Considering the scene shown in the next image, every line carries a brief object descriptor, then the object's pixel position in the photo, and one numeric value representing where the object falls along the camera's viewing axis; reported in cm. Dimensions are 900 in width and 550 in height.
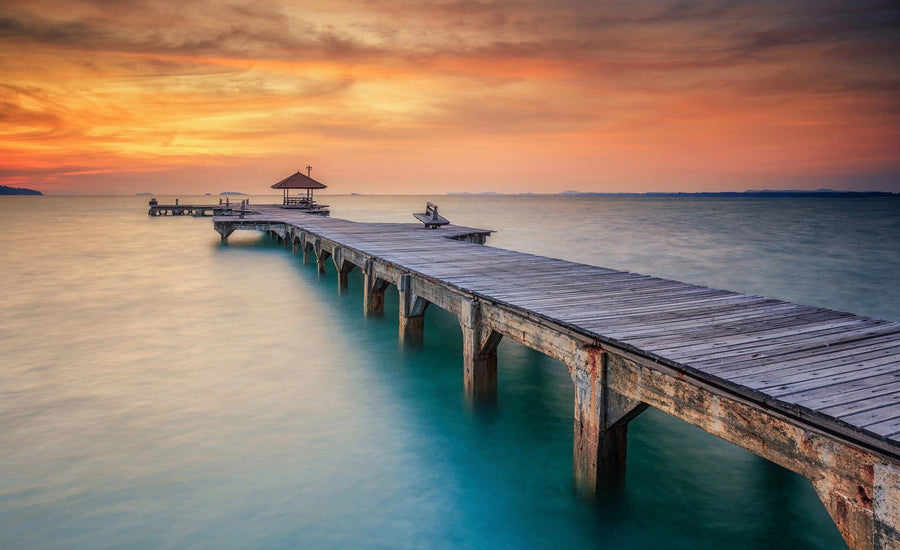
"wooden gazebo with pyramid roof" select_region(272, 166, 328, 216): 4485
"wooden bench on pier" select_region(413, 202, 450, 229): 2080
